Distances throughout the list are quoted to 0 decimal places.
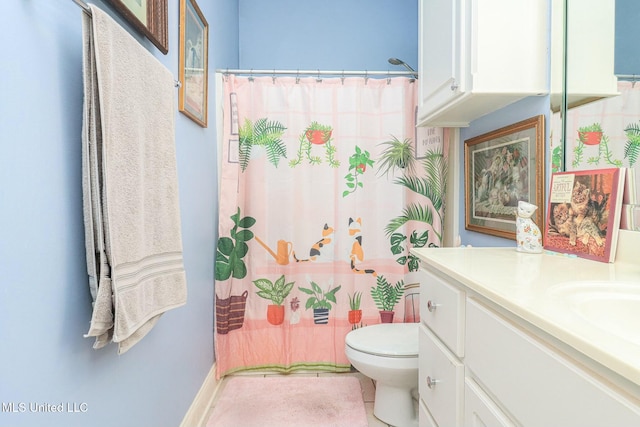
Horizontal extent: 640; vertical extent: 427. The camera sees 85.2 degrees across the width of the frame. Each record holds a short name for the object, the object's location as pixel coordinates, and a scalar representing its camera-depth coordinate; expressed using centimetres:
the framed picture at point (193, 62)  140
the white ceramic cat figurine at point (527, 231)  124
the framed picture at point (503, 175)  136
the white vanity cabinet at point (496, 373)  50
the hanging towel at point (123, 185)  75
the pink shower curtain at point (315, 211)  196
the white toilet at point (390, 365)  147
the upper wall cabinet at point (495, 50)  121
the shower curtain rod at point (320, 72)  192
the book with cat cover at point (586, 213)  105
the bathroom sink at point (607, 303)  61
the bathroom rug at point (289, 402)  163
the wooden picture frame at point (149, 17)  93
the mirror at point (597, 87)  104
